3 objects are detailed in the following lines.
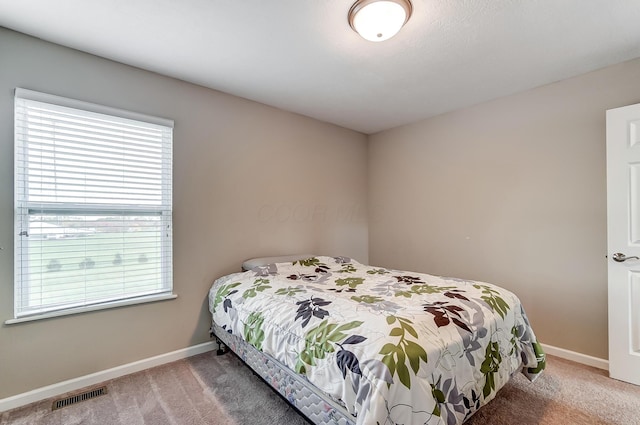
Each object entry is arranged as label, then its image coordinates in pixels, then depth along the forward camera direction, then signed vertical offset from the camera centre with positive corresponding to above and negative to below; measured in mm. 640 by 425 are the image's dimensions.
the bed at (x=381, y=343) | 1182 -651
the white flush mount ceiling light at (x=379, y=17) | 1614 +1128
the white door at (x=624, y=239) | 2139 -197
